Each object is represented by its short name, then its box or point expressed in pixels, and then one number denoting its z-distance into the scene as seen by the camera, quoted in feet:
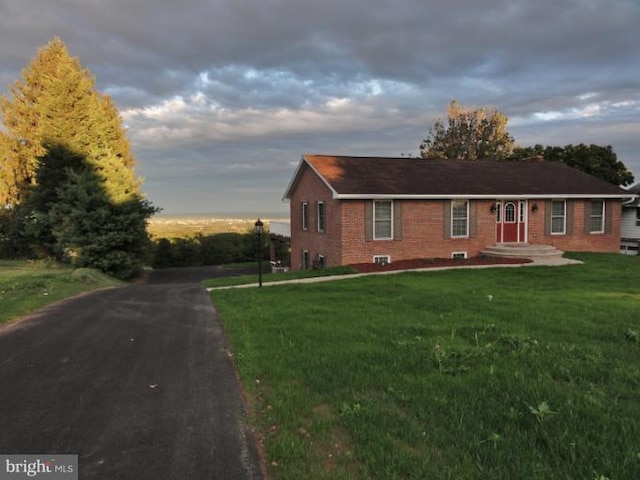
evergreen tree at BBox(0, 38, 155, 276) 77.97
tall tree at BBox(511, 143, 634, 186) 126.00
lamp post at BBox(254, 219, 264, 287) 47.56
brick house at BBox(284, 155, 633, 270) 61.72
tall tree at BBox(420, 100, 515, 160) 138.31
